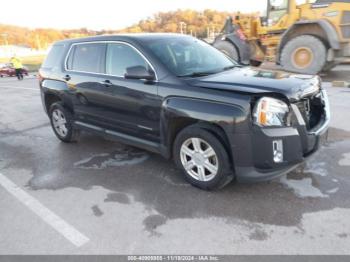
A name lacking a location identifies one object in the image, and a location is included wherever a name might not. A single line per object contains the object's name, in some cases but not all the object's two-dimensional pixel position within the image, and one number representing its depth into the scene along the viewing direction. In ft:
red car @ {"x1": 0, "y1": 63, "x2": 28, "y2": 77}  83.73
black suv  9.99
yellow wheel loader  31.65
